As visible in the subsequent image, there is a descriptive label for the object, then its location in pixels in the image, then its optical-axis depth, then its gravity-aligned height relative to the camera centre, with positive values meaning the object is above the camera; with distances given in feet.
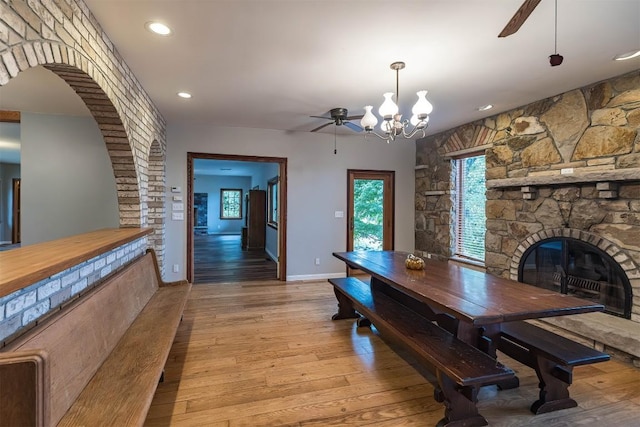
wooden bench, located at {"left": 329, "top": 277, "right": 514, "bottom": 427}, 5.86 -2.98
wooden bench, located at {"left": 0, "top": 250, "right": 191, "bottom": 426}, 3.21 -2.39
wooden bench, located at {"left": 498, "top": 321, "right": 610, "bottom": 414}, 6.34 -3.17
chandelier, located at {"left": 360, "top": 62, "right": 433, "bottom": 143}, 8.70 +2.63
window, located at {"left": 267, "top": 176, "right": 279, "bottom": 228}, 24.85 +0.73
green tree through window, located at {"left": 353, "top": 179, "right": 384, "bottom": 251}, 18.94 -0.27
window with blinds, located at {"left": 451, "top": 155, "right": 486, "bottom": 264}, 15.25 +0.02
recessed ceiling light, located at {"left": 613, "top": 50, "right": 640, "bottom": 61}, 8.16 +3.97
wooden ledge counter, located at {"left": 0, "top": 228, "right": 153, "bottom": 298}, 3.92 -0.79
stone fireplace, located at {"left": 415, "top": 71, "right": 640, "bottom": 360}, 9.25 +0.34
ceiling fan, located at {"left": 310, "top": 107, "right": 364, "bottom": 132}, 12.09 +3.50
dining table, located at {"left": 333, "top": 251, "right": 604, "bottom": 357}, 5.75 -1.81
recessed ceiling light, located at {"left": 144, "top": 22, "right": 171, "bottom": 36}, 7.08 +4.06
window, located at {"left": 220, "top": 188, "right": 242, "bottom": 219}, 44.27 +0.77
